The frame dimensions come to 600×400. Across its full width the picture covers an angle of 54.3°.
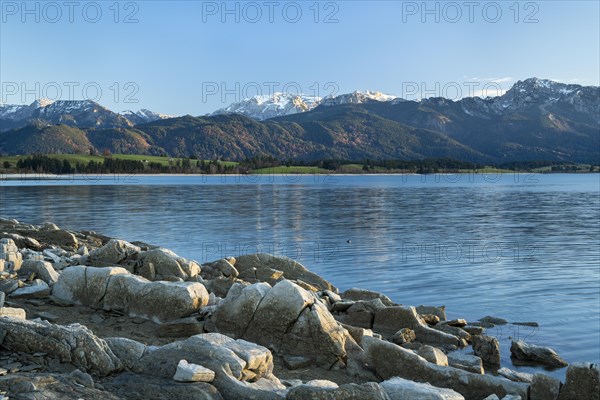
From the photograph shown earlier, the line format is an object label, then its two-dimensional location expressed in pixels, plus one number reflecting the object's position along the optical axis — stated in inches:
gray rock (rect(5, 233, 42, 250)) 1195.9
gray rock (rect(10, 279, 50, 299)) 704.4
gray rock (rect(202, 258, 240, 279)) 998.4
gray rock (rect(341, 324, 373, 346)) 652.1
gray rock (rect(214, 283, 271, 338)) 622.5
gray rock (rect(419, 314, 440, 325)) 843.4
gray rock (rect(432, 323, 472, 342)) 780.6
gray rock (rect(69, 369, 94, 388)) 390.9
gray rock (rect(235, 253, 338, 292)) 1046.9
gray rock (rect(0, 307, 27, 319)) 529.3
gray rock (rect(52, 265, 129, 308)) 703.1
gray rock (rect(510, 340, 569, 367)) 704.4
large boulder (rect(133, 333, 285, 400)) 411.5
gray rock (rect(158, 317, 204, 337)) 632.4
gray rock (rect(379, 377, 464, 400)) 417.7
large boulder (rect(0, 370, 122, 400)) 353.4
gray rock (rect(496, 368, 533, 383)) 605.0
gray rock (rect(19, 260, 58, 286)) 776.9
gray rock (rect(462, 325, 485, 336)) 818.8
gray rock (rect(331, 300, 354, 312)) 816.9
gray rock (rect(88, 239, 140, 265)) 883.4
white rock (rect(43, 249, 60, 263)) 930.1
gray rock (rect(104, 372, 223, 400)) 394.6
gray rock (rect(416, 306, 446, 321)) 900.8
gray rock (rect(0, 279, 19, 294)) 704.4
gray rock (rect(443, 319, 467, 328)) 840.9
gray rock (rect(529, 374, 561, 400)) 527.5
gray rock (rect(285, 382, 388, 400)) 390.6
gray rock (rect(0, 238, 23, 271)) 838.5
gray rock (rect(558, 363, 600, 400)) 515.8
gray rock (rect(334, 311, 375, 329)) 791.1
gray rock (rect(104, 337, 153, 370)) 456.4
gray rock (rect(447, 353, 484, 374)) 628.7
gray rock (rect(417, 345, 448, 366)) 598.2
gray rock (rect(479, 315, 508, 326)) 900.3
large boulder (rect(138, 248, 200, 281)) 855.1
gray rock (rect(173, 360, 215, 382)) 411.2
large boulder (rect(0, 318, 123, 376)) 437.4
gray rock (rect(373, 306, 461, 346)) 753.6
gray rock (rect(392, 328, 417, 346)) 710.5
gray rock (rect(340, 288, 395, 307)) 974.5
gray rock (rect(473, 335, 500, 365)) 708.7
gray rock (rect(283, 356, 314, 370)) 568.7
